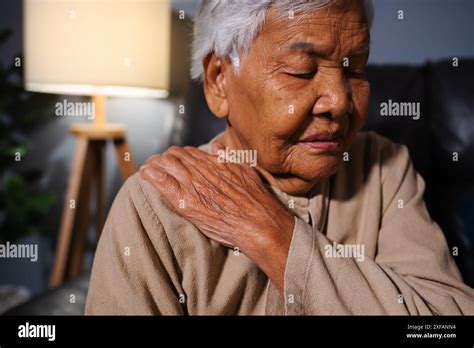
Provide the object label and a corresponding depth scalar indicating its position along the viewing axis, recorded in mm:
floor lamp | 1597
